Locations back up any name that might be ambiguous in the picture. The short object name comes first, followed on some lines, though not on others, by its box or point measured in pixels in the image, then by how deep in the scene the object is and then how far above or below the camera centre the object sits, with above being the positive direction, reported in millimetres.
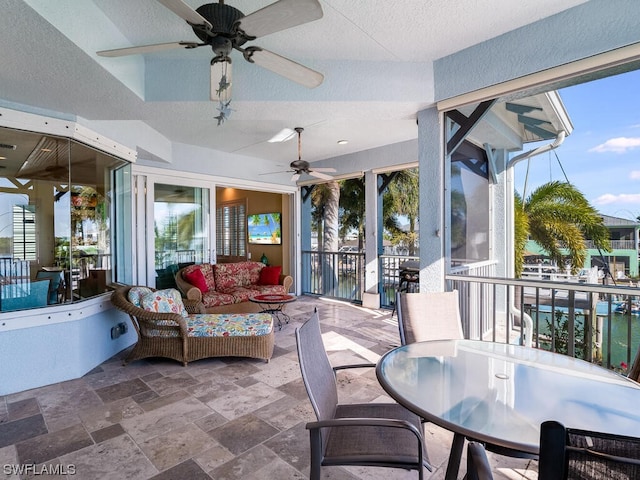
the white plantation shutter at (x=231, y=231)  8727 +239
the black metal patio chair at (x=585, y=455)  618 -412
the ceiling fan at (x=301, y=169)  4949 +1058
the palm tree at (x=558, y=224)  4021 +173
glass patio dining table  1186 -672
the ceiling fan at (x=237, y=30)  1668 +1166
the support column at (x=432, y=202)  3402 +356
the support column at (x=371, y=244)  6020 -109
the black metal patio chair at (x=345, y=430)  1303 -898
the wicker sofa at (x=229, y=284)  5062 -749
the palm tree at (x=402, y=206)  9766 +945
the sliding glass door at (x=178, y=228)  5199 +196
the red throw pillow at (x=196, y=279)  5191 -608
